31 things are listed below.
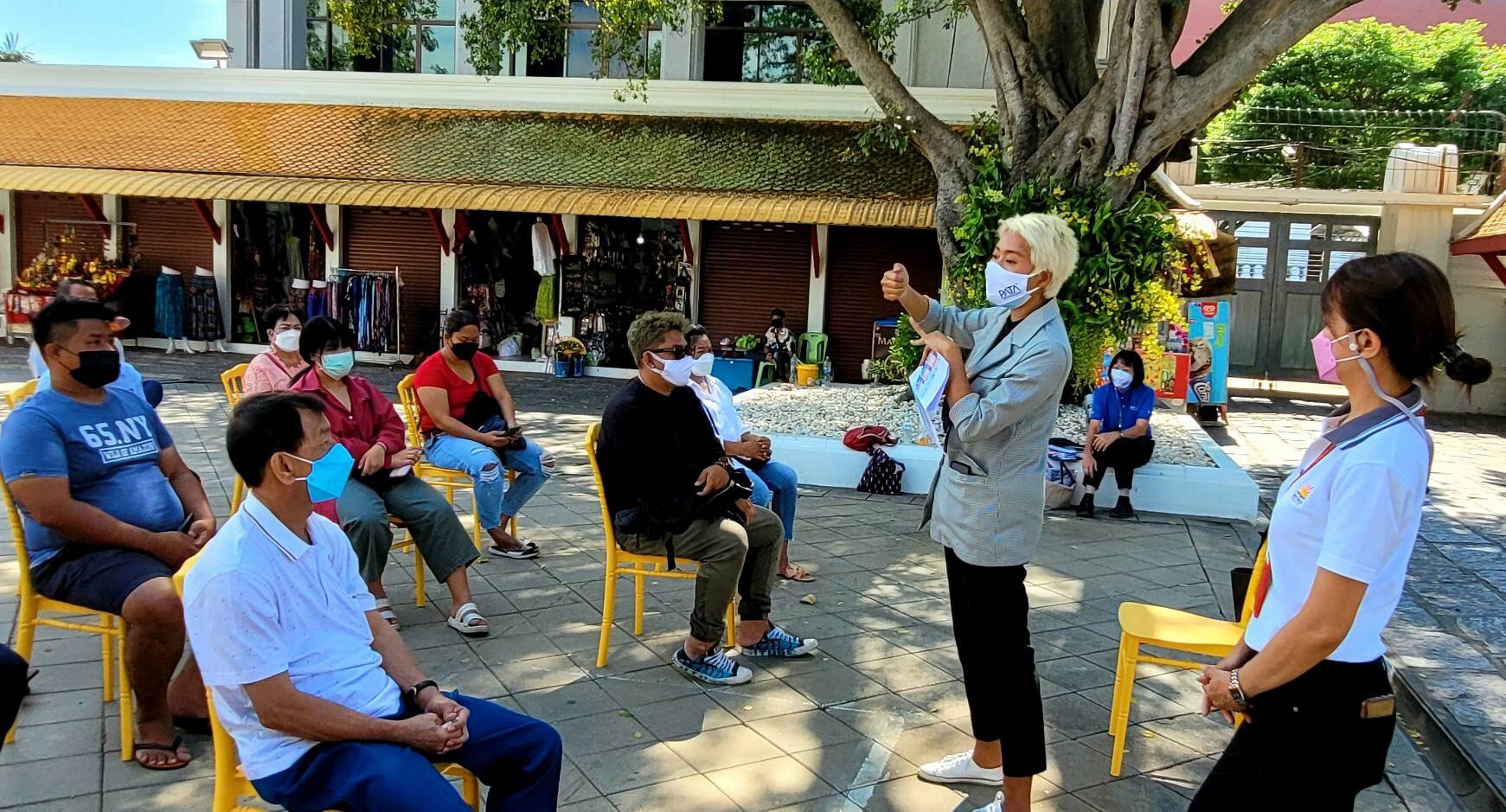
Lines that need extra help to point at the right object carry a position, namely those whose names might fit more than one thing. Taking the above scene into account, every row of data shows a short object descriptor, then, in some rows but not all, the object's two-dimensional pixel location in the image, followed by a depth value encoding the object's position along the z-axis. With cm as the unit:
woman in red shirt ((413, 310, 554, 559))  551
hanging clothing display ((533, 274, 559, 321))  1518
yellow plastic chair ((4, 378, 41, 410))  421
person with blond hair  294
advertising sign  1229
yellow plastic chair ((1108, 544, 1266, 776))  341
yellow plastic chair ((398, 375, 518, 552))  556
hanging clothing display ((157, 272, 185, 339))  1561
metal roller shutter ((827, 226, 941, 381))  1459
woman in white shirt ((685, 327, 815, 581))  511
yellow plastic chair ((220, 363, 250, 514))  545
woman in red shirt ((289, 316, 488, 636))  448
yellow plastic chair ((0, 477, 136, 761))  331
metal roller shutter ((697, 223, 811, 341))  1508
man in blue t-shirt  329
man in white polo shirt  221
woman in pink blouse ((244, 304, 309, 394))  491
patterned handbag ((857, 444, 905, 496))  775
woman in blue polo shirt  727
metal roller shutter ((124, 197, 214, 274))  1611
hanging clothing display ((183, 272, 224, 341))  1567
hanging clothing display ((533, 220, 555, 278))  1485
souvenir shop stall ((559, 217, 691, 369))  1535
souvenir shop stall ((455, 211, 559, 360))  1541
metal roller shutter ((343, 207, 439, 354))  1580
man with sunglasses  405
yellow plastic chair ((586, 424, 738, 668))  420
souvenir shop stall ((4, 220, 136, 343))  1540
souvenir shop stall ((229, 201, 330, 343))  1608
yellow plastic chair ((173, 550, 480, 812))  232
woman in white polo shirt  185
